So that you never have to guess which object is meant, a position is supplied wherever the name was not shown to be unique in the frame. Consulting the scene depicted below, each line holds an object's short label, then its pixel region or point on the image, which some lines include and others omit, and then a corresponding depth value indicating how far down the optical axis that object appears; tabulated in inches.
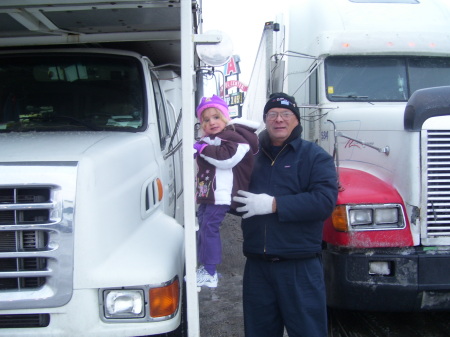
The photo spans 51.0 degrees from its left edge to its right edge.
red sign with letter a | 674.8
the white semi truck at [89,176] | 93.2
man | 112.8
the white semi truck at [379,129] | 143.8
